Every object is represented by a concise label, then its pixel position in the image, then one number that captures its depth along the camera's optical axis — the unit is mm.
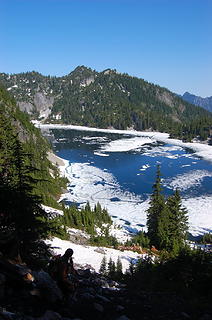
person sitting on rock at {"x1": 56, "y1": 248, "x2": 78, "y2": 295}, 10398
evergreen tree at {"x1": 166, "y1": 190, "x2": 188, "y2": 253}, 42725
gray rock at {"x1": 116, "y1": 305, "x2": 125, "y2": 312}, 11965
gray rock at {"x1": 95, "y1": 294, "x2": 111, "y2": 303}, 12816
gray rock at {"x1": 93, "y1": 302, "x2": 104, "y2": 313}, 11406
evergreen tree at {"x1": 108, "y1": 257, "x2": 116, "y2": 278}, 24572
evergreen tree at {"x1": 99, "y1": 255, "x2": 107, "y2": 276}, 26122
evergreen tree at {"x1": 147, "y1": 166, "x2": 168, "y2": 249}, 43875
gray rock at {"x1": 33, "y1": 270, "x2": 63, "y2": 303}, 9906
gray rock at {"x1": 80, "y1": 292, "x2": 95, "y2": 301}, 12355
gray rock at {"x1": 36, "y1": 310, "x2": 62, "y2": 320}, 8695
